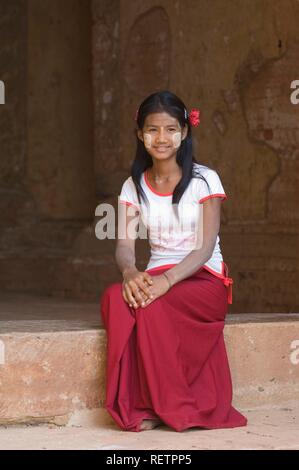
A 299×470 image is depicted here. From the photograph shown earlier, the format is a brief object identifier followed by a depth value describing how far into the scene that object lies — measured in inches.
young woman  244.2
